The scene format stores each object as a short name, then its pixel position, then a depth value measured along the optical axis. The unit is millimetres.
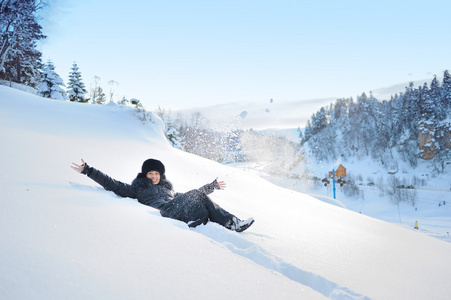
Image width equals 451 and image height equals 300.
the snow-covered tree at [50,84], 25719
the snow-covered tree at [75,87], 29547
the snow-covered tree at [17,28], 19156
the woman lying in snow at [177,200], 3332
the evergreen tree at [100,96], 48050
